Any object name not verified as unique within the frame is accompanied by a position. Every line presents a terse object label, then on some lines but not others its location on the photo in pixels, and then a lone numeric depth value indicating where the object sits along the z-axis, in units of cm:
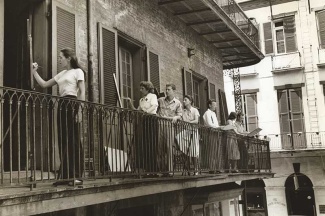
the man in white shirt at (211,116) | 1088
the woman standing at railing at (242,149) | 1256
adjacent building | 2370
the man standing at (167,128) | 812
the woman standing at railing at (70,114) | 574
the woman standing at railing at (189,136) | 910
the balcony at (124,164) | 518
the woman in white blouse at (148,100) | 803
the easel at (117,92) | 849
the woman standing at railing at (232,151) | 1154
